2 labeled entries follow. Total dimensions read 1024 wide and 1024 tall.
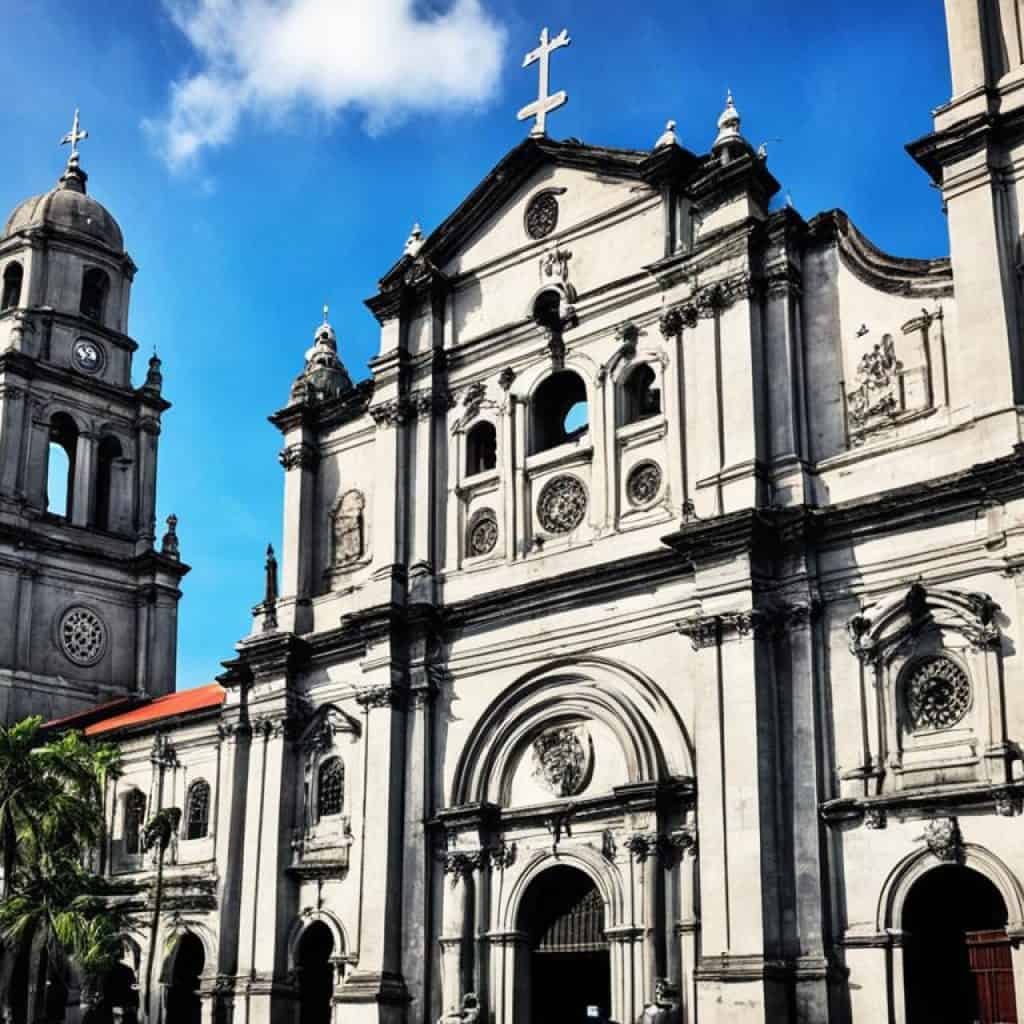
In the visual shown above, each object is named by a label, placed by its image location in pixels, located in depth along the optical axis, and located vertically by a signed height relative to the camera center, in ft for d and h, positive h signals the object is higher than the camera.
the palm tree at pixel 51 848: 109.40 +7.15
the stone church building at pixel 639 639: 78.59 +17.86
